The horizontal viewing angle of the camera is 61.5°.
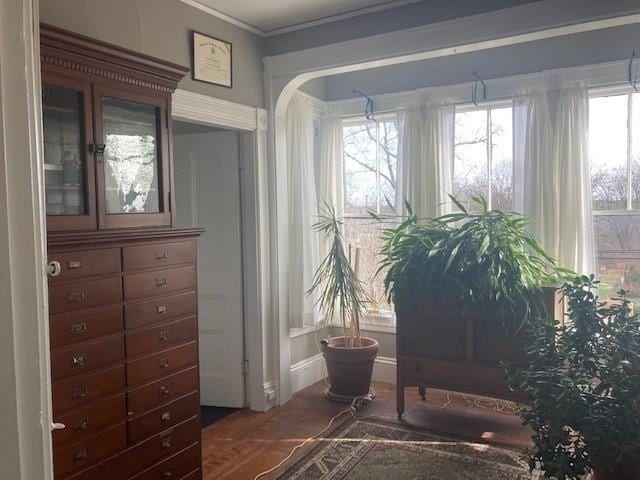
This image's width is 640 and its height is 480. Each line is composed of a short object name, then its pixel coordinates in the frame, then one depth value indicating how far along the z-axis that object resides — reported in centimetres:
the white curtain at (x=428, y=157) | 399
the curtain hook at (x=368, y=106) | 431
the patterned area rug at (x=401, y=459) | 282
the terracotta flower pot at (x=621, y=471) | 152
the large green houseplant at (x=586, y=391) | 153
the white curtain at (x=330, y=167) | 443
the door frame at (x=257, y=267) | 375
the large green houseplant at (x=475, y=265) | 312
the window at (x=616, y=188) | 352
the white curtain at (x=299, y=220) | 405
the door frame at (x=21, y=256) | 62
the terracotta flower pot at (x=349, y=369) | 388
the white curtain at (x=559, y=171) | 351
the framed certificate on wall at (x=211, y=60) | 324
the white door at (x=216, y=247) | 381
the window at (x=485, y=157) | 391
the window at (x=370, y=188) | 436
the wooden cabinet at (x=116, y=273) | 203
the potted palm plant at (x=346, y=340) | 390
